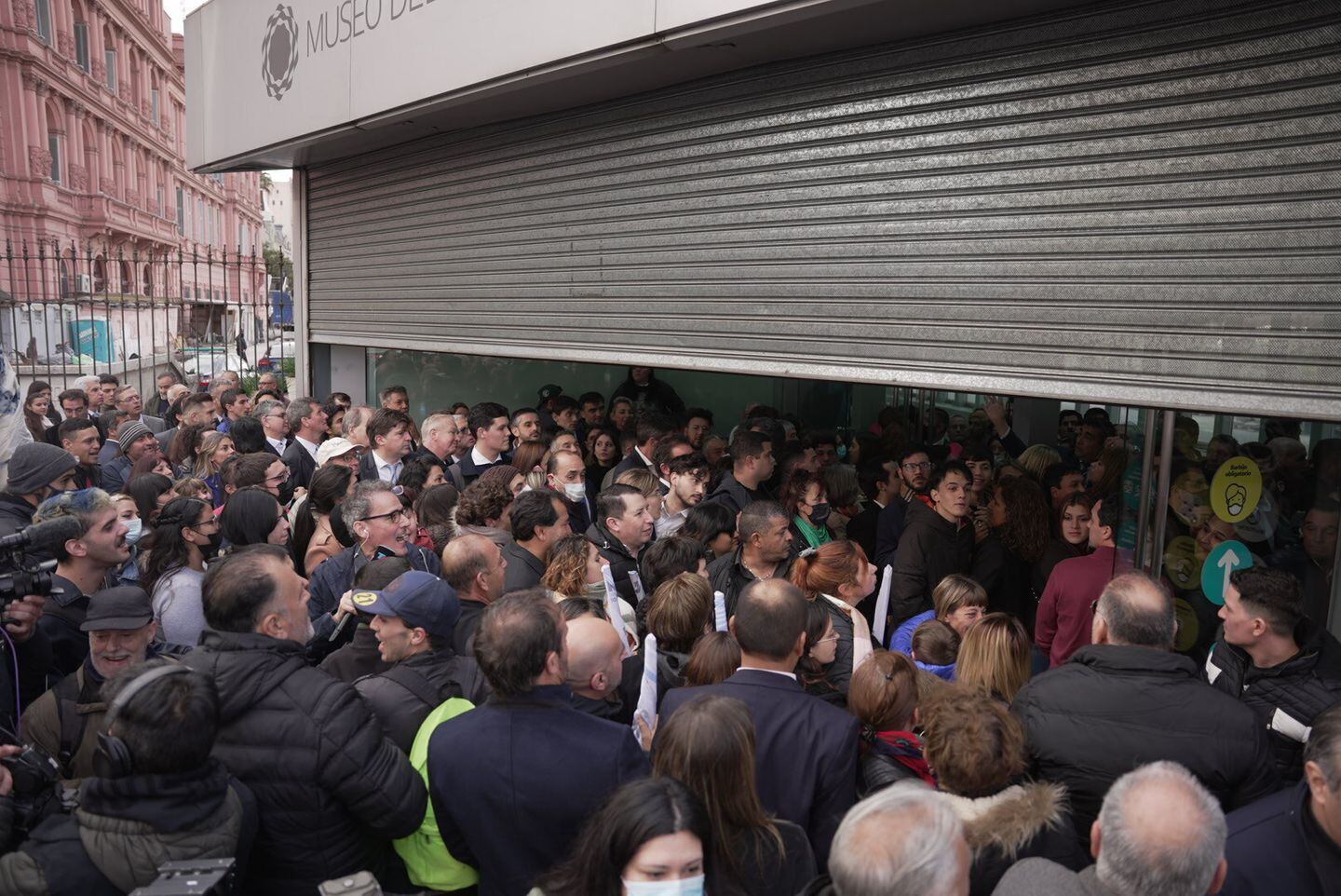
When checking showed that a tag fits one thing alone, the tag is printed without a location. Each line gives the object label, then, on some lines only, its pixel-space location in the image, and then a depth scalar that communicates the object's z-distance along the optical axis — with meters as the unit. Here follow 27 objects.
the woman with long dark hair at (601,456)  8.09
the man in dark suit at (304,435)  7.45
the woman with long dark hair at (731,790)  2.38
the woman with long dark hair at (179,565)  4.16
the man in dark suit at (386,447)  6.77
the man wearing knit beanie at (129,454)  7.15
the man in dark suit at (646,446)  7.04
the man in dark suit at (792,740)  2.81
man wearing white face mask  6.04
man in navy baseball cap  3.15
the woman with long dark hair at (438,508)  5.64
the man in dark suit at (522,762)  2.60
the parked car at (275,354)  17.68
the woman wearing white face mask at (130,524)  4.80
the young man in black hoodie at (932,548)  5.11
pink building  23.73
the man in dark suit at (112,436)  7.88
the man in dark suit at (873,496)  6.28
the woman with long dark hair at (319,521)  5.16
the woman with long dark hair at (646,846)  2.04
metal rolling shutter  3.57
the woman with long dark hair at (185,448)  7.45
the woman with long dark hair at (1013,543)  5.46
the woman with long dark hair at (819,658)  3.51
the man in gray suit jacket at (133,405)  9.78
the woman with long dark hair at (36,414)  9.41
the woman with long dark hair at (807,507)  5.60
